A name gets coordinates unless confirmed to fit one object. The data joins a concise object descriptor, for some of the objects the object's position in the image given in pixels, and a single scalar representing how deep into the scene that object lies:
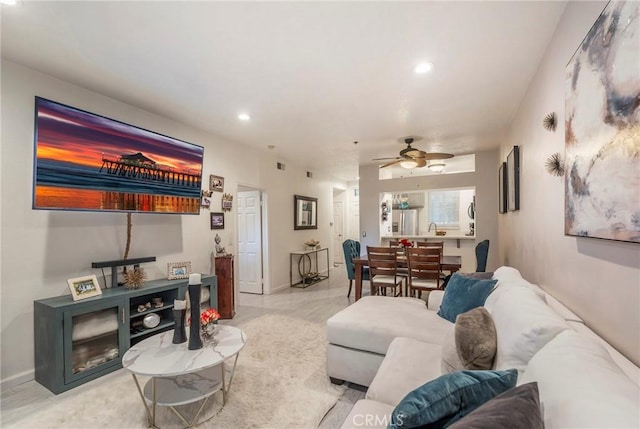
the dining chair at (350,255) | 4.95
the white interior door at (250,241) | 5.36
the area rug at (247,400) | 1.86
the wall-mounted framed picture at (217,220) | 4.13
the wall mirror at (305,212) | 6.14
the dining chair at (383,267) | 3.86
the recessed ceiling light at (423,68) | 2.33
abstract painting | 0.99
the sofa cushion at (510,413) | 0.70
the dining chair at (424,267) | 3.66
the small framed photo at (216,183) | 4.08
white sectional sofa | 0.74
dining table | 3.94
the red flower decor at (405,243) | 4.34
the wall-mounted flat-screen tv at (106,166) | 2.19
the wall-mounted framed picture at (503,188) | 3.81
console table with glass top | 5.97
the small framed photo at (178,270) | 3.33
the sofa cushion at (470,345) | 1.35
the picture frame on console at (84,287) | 2.43
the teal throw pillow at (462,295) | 2.14
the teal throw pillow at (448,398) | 0.89
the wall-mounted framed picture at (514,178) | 3.01
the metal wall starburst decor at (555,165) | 1.76
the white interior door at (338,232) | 8.88
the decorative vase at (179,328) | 2.05
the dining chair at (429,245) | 4.87
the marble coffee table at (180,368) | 1.72
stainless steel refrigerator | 8.34
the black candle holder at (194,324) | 1.95
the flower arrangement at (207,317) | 2.07
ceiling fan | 4.06
